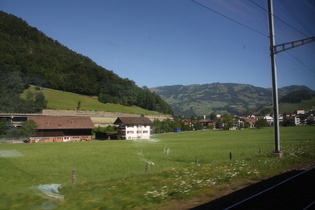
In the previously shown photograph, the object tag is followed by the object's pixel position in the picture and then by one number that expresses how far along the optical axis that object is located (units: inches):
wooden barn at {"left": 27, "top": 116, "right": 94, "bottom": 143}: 2712.8
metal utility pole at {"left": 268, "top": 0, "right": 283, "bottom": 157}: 745.0
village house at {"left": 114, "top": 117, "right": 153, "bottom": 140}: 3122.5
